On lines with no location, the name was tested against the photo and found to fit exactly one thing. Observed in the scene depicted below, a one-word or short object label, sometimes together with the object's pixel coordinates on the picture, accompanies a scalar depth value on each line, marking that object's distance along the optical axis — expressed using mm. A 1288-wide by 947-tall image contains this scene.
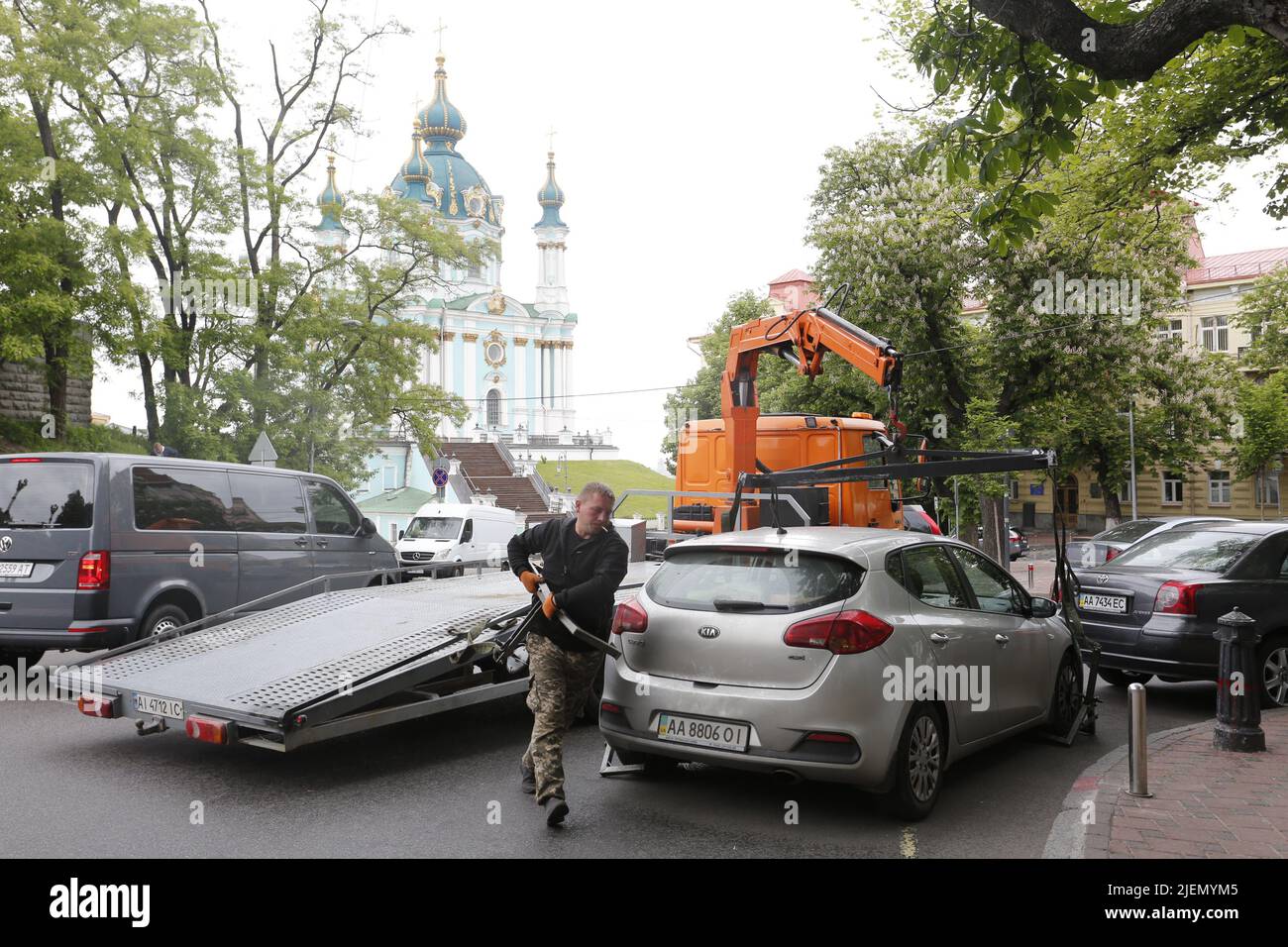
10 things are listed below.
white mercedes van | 27125
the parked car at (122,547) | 8805
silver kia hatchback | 5418
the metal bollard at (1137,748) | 5852
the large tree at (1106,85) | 7098
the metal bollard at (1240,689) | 7137
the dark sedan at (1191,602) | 8648
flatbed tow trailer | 5992
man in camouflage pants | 5754
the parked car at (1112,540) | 19969
